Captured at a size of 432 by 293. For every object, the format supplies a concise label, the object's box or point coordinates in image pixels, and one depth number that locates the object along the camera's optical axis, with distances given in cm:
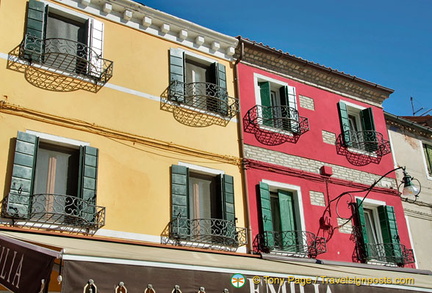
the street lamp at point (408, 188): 1263
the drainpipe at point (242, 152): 1227
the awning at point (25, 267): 696
